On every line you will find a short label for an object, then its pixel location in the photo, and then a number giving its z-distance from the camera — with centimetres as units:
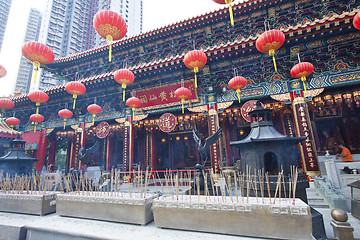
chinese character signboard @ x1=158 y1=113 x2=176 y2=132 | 799
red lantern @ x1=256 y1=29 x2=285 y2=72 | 475
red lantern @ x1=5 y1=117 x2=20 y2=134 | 931
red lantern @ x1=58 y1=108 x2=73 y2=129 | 860
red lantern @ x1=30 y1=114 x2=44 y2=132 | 876
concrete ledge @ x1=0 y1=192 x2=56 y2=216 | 279
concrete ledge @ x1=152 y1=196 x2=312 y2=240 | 169
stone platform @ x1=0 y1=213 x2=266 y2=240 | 189
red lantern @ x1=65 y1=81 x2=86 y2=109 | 680
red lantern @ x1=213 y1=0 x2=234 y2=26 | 411
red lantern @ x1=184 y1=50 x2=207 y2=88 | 552
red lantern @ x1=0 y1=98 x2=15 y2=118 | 854
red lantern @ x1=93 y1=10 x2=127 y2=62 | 447
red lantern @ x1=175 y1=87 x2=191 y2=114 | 677
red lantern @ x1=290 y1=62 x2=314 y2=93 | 559
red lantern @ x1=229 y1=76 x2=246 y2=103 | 631
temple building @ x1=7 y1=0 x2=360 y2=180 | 629
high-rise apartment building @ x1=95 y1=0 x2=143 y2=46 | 3978
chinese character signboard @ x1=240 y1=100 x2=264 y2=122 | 690
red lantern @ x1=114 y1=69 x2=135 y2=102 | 610
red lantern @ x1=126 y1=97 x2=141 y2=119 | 739
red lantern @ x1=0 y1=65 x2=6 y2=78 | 653
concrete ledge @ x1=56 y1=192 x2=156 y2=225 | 225
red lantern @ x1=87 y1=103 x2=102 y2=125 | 827
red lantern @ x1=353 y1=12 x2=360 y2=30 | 396
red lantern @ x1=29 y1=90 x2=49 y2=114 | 723
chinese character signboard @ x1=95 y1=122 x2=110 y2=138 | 931
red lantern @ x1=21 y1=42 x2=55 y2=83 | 494
